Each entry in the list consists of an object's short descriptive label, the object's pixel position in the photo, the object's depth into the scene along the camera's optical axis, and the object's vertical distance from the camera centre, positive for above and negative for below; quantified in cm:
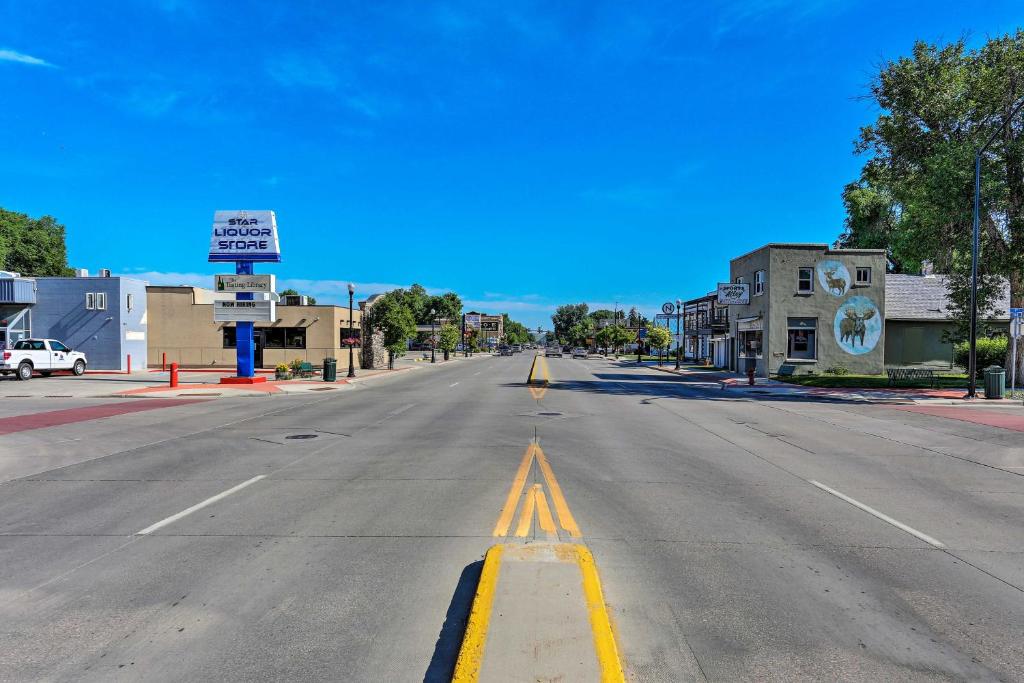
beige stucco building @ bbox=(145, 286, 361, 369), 4284 +100
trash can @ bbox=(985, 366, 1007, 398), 2414 -150
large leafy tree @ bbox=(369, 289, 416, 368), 4425 +192
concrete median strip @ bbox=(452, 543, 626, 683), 365 -192
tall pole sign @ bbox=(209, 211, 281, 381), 3080 +538
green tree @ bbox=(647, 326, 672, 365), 6856 +112
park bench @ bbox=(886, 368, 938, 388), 2997 -170
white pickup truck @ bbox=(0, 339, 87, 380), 3041 -52
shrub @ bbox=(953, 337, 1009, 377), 3697 -40
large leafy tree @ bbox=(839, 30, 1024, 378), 2523 +856
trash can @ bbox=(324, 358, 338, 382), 3203 -123
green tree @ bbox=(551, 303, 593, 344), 15138 +497
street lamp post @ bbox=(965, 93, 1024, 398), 2317 +293
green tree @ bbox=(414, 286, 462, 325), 9412 +643
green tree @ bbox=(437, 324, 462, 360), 7407 +115
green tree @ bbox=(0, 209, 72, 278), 6600 +1185
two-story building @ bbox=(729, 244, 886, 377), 3922 +240
